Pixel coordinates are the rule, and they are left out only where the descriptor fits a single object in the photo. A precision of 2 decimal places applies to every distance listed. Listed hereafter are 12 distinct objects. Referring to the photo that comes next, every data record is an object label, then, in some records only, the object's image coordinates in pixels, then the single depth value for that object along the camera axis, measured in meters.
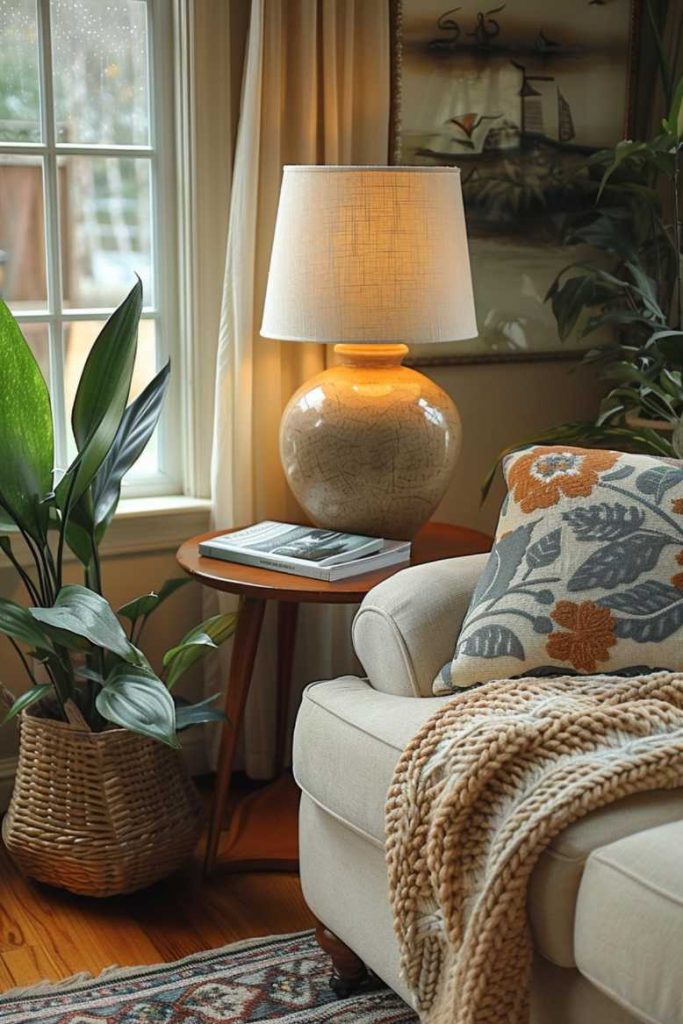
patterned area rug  2.06
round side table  2.29
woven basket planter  2.35
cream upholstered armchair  1.48
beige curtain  2.64
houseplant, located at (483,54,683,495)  2.85
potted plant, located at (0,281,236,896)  2.24
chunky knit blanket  1.59
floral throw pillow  1.92
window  2.65
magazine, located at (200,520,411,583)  2.35
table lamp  2.37
